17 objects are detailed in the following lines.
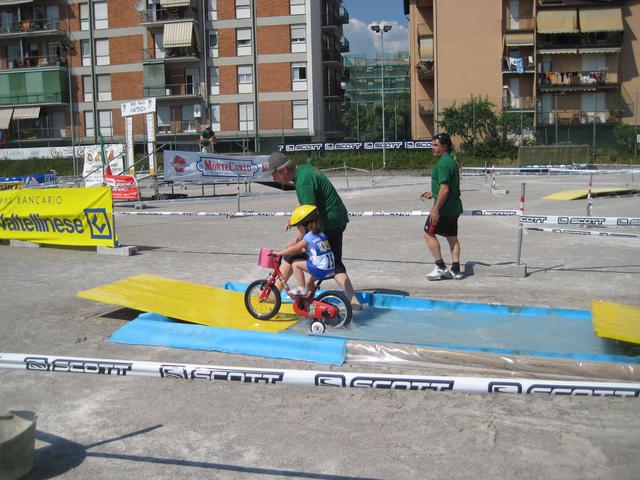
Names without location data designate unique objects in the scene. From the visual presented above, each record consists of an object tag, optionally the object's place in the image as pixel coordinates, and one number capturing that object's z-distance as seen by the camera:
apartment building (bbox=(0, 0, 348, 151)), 50.75
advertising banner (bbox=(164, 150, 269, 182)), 24.39
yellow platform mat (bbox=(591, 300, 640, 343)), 5.34
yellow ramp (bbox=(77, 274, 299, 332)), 6.63
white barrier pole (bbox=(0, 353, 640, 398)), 3.10
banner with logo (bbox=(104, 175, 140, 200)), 23.58
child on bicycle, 6.27
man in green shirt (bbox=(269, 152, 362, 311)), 6.50
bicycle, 6.33
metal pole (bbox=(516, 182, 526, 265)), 9.10
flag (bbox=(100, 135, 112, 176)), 25.00
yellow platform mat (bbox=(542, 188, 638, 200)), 20.53
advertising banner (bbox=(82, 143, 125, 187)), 26.69
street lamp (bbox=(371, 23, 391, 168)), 44.33
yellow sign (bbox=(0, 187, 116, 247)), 12.11
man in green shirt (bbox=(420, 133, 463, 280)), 8.52
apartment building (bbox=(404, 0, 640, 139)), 50.59
